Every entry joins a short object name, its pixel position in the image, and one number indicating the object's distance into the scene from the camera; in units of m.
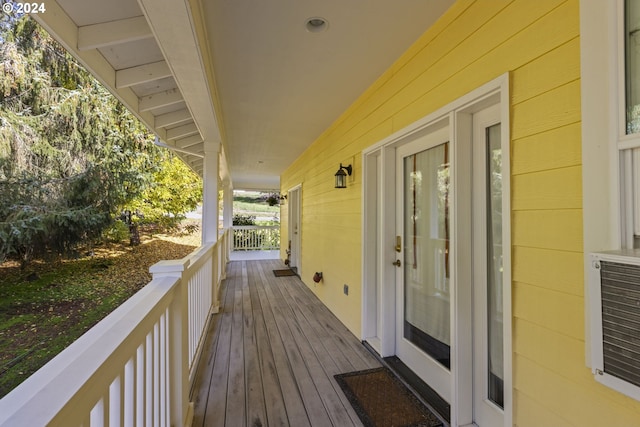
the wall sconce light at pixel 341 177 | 3.38
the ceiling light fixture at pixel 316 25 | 1.79
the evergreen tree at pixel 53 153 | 4.82
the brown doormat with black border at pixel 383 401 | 1.82
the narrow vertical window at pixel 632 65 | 0.90
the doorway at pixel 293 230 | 6.68
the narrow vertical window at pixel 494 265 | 1.61
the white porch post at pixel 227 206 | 7.40
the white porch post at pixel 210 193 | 3.54
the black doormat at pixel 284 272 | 6.37
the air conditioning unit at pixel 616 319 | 0.82
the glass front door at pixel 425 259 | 2.05
